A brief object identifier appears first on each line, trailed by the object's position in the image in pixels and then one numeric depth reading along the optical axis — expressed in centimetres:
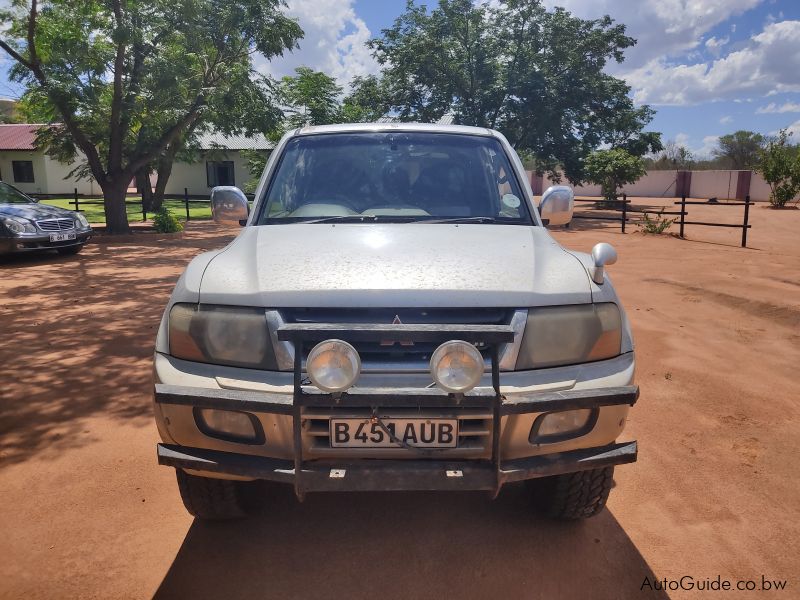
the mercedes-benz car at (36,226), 1118
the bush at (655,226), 1758
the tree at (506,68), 2536
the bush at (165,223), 1770
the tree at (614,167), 2866
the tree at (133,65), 1480
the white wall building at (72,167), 3703
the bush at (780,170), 3083
